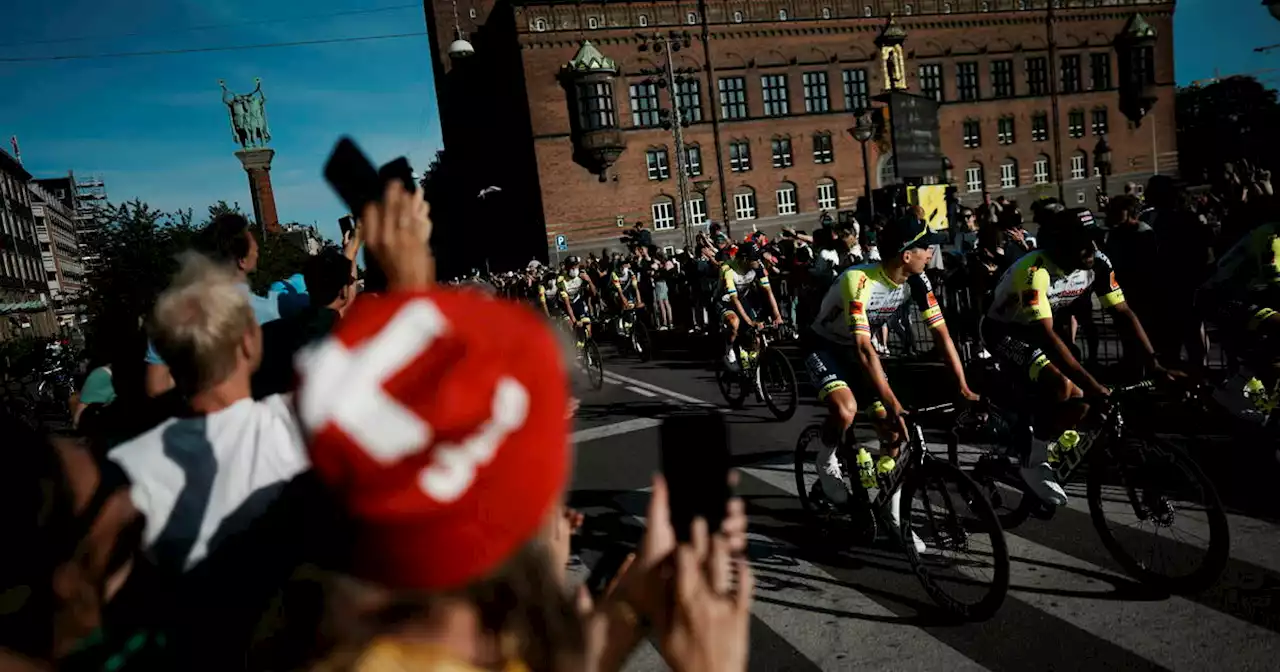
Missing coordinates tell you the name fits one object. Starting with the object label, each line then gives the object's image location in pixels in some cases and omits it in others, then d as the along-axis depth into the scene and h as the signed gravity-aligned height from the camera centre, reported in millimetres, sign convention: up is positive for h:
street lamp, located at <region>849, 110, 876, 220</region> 21828 +3198
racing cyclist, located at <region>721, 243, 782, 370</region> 9516 -606
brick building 45625 +9753
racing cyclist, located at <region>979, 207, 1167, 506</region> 4246 -625
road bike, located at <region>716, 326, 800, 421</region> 8469 -1566
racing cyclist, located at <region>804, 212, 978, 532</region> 4297 -615
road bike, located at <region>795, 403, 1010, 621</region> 3625 -1627
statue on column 46125 +11916
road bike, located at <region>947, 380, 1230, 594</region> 3600 -1501
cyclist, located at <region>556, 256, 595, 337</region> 14484 -411
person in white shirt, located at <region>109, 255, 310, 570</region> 1900 -347
